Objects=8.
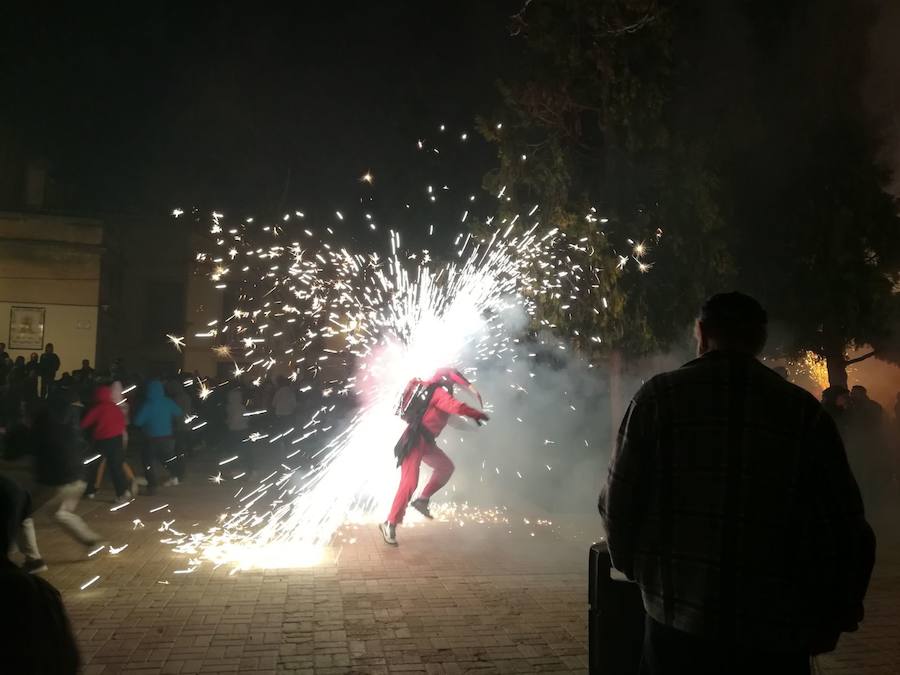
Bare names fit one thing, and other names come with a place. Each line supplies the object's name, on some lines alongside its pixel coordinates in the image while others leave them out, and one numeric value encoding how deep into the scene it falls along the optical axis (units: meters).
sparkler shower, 9.45
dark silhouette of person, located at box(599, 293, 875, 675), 2.16
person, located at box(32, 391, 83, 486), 6.92
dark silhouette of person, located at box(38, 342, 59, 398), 17.86
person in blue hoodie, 11.27
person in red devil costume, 8.18
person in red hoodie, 9.89
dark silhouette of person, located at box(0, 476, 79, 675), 1.93
